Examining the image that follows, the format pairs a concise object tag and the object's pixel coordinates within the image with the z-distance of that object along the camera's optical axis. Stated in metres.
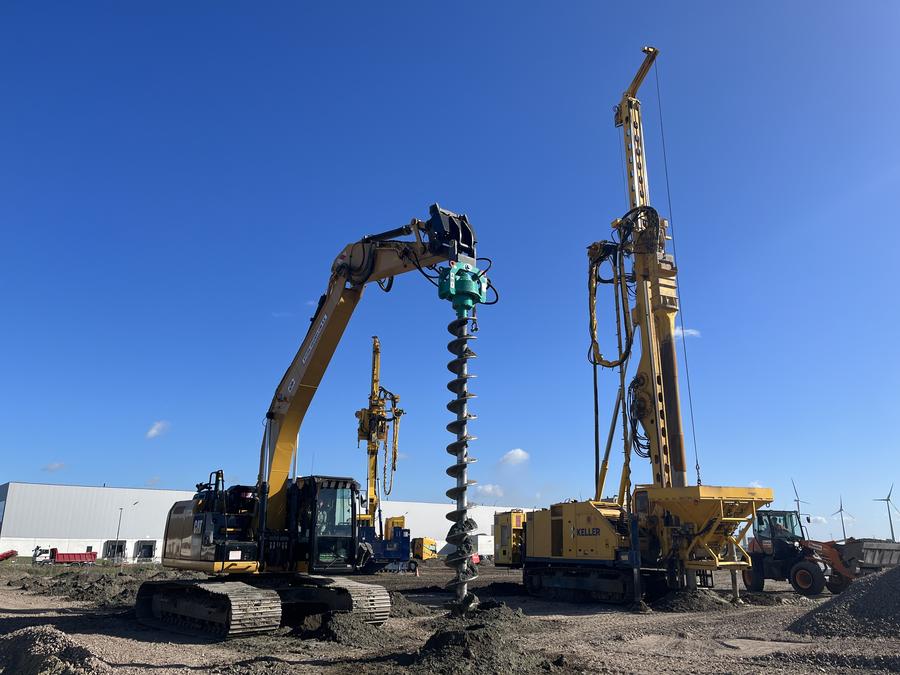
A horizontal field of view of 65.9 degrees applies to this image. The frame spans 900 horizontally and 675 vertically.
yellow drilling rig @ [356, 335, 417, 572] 42.31
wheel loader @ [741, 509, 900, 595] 22.06
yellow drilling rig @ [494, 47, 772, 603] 18.55
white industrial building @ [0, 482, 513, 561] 54.25
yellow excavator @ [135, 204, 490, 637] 12.59
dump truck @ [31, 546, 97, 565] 43.81
